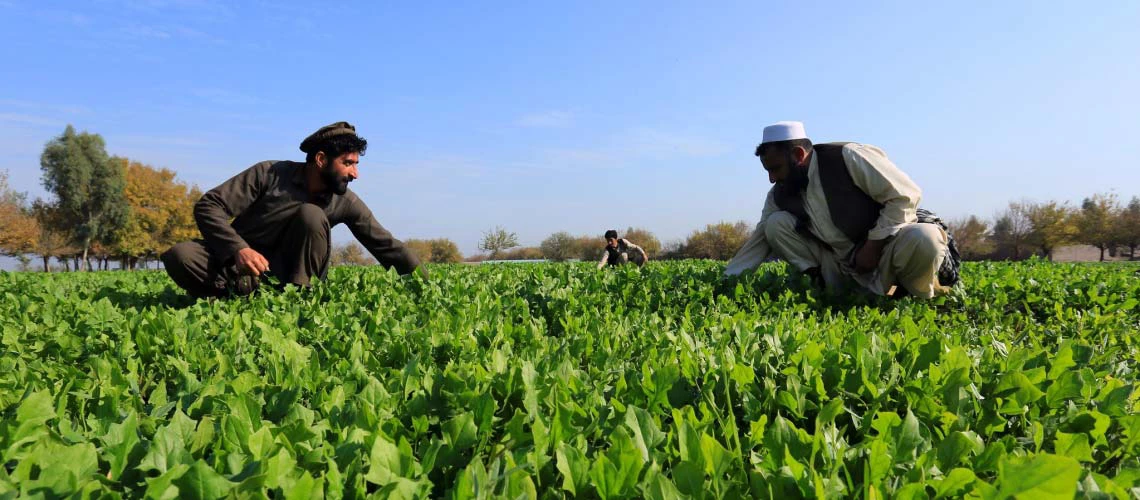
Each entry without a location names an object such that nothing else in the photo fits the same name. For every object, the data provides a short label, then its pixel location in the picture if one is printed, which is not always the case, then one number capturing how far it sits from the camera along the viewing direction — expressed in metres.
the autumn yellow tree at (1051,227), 49.19
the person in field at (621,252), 13.44
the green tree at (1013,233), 52.00
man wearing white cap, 4.16
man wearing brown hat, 4.26
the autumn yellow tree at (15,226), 44.06
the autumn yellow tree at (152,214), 54.75
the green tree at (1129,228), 47.31
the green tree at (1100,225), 48.62
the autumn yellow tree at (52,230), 51.81
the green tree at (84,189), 52.22
